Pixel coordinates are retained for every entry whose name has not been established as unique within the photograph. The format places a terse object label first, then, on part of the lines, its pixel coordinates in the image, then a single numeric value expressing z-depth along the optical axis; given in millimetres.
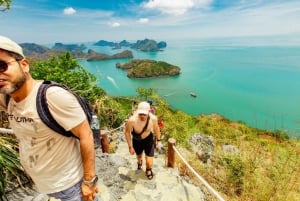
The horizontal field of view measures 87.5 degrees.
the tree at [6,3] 2089
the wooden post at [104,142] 2909
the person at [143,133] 2075
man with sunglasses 719
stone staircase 2003
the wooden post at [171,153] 2455
